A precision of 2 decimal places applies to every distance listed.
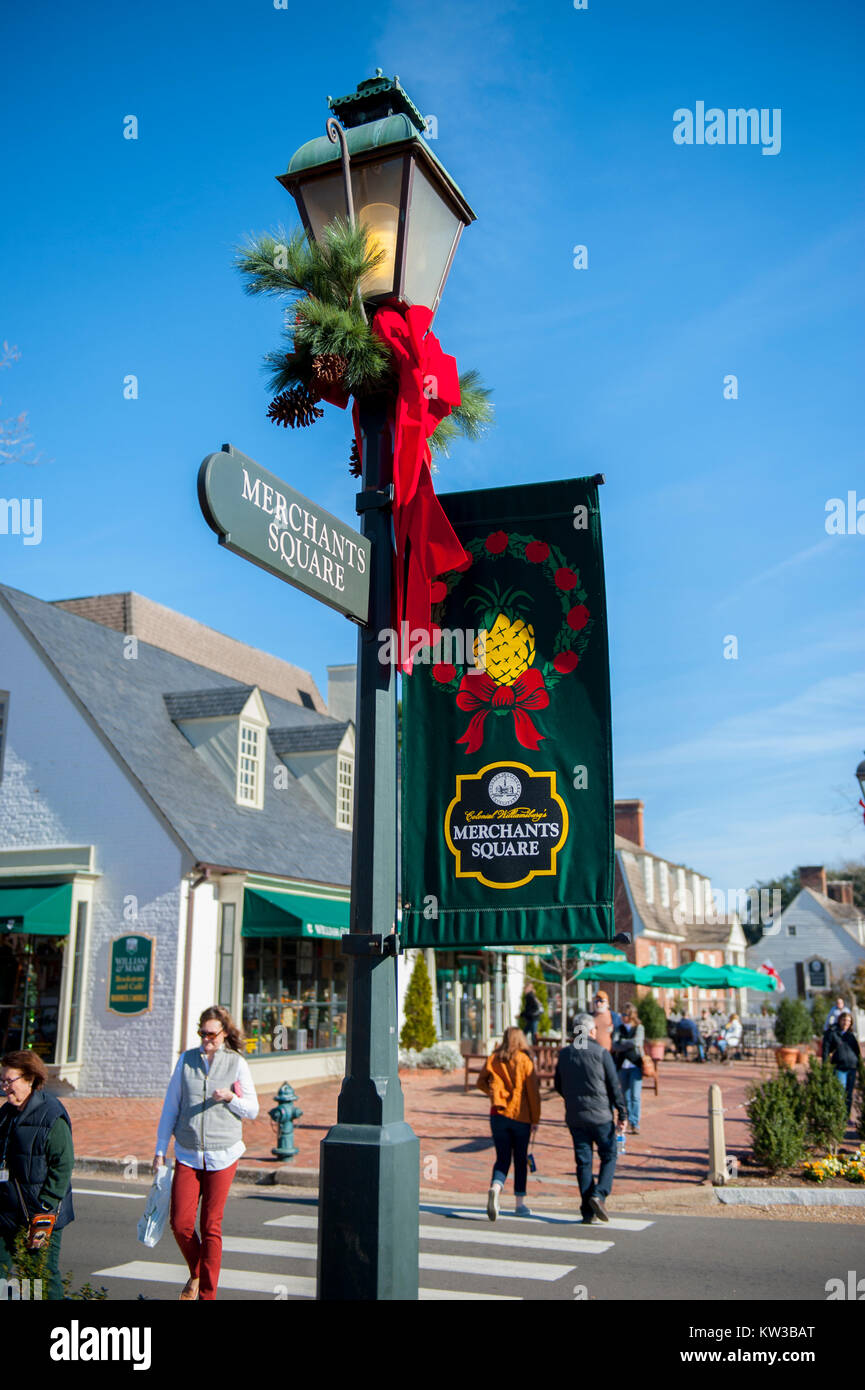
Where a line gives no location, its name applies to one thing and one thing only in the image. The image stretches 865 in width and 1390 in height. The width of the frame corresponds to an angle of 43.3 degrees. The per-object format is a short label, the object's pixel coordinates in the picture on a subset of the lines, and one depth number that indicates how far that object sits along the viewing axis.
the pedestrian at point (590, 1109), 9.34
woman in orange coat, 9.63
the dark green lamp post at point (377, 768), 3.27
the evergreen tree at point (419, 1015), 22.77
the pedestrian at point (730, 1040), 28.73
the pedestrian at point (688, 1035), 29.16
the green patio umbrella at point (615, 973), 27.45
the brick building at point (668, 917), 38.94
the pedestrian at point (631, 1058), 13.57
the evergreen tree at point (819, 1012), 34.41
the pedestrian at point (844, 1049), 14.95
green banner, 4.04
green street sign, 3.23
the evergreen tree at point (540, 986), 26.05
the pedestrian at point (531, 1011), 21.56
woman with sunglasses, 6.06
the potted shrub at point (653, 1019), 31.62
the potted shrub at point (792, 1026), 29.95
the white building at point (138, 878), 16.45
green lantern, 4.05
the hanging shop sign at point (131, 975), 16.36
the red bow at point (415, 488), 4.05
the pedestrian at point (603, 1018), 11.09
